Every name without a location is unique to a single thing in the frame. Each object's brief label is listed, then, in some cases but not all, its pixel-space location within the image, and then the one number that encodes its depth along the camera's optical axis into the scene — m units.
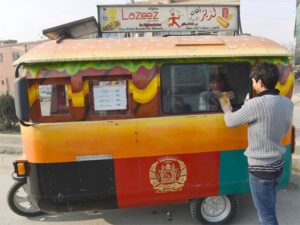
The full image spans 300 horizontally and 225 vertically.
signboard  4.59
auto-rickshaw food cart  3.22
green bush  8.37
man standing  2.62
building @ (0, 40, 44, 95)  35.09
